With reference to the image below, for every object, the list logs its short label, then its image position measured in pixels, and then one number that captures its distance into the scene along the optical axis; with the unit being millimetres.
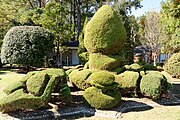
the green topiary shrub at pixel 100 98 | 7891
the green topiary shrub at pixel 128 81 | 8992
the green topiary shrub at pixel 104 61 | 10055
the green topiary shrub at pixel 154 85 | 8484
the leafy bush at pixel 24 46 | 15781
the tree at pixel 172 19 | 16766
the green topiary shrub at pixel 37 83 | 7307
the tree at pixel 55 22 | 18469
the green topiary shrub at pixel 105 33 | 9984
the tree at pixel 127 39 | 16013
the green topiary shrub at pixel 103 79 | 8015
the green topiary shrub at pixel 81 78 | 9344
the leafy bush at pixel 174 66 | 15320
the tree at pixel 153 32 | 24625
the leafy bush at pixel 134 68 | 10420
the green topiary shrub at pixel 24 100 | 6832
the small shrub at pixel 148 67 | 11884
